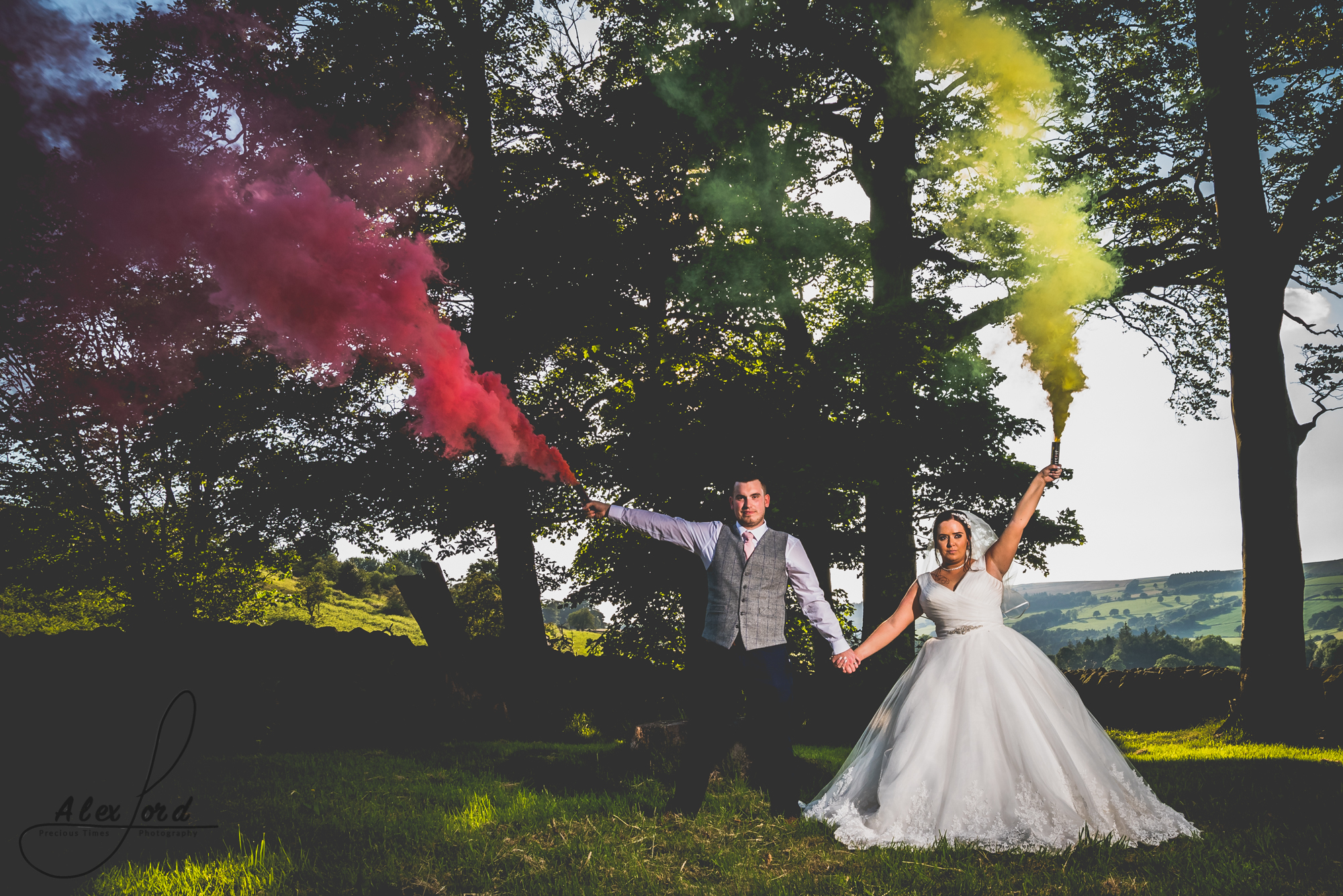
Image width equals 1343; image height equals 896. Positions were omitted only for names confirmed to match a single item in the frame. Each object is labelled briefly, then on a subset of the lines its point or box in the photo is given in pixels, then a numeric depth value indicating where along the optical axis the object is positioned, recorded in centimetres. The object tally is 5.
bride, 493
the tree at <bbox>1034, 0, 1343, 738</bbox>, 1133
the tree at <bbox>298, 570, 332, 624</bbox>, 4198
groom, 549
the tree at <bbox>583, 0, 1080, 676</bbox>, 1291
